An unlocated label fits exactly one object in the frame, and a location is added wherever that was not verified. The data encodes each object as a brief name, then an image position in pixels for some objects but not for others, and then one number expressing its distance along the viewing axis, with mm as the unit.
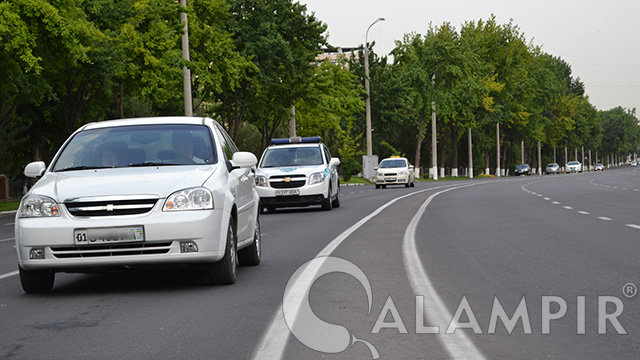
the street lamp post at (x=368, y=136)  68375
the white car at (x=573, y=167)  119875
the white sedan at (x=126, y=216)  8445
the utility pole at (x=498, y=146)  104125
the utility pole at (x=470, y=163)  95062
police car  24203
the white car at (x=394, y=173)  49969
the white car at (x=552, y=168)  122475
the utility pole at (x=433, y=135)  82125
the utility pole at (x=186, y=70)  33562
